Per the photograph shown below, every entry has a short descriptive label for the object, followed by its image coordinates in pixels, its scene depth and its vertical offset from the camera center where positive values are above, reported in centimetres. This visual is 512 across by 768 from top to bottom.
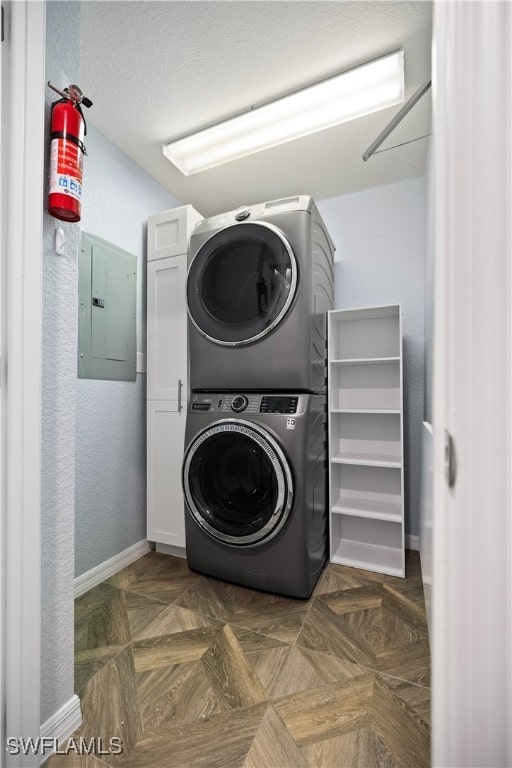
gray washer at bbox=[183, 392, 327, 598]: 155 -50
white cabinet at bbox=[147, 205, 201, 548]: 202 +10
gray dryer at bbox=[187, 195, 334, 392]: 161 +44
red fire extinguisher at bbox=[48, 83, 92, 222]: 91 +62
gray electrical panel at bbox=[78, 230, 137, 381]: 178 +42
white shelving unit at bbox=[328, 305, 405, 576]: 199 -30
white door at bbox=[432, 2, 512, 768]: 37 -2
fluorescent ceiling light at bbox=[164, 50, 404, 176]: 153 +138
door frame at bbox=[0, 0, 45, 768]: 83 +5
